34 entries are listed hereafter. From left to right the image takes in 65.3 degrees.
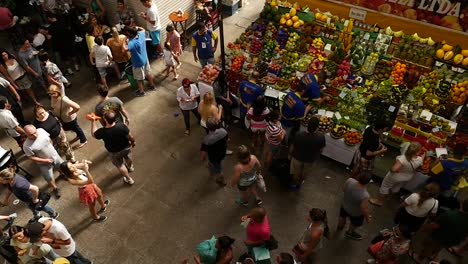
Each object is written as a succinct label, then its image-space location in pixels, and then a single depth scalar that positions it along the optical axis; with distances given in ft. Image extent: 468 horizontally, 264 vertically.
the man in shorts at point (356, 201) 18.31
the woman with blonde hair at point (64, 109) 24.13
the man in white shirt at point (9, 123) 23.49
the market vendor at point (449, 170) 20.01
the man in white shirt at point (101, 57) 29.35
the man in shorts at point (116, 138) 21.77
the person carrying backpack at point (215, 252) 16.60
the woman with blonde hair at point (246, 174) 19.89
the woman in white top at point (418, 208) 17.97
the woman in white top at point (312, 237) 16.92
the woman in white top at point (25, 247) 16.99
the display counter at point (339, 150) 24.86
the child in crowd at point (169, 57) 31.33
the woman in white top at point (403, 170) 20.20
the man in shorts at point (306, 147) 21.01
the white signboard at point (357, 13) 33.81
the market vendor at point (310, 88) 25.12
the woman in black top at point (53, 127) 22.82
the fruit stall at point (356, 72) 25.08
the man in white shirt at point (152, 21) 32.30
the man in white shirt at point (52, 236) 16.62
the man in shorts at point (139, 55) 29.27
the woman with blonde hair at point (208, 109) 23.73
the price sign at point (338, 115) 25.62
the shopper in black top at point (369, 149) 21.00
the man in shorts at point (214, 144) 21.58
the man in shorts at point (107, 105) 23.75
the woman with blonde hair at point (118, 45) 30.37
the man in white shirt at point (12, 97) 26.78
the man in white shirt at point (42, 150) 21.61
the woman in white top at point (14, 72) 27.50
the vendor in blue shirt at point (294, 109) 23.66
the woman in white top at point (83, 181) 19.35
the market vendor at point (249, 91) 25.64
